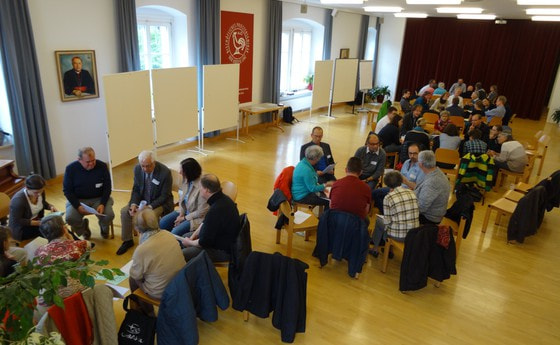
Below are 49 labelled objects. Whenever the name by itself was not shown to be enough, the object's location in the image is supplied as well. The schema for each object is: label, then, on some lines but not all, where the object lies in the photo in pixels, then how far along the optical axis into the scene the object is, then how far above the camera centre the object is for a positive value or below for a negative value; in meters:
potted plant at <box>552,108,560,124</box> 11.87 -1.54
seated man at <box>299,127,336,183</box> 5.29 -1.43
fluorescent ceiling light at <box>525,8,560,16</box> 7.91 +1.07
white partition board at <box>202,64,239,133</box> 7.76 -0.98
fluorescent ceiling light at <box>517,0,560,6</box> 6.41 +1.00
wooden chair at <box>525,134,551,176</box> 6.93 -1.52
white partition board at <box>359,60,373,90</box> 13.39 -0.67
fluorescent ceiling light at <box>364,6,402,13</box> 10.09 +1.18
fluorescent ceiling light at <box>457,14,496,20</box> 10.88 +1.19
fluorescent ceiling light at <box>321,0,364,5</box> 8.17 +1.08
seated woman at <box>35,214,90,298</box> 2.61 -1.42
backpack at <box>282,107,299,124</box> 10.93 -1.74
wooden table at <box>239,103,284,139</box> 9.42 -1.44
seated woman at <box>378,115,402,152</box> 6.68 -1.32
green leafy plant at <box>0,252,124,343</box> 1.51 -0.97
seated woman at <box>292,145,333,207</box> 4.36 -1.41
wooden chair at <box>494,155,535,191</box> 6.30 -1.78
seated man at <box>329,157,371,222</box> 3.84 -1.33
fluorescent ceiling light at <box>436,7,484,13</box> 9.17 +1.15
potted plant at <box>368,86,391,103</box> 14.62 -1.37
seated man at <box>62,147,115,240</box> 4.24 -1.61
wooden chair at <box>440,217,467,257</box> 4.17 -1.78
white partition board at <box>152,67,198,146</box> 6.57 -1.00
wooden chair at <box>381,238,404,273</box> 3.90 -1.91
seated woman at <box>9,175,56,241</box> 3.70 -1.58
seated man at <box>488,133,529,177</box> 6.13 -1.45
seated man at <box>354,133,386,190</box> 5.34 -1.42
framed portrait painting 5.77 -0.50
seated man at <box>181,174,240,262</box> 3.24 -1.44
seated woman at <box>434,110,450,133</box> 7.33 -1.14
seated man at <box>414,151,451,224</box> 4.04 -1.33
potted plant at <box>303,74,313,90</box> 12.54 -0.89
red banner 8.56 +0.06
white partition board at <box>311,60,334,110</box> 10.83 -0.86
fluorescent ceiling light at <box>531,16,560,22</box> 9.59 +1.12
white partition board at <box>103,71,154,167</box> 5.55 -1.03
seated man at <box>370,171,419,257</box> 3.76 -1.42
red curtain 12.78 +0.13
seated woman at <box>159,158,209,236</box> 3.78 -1.48
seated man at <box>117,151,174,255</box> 4.25 -1.59
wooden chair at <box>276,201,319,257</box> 4.02 -1.80
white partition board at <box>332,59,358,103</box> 11.66 -0.78
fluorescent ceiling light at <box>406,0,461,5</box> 7.46 +1.05
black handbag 2.79 -1.96
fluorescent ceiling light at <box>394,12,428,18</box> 11.99 +1.27
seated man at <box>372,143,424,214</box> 4.88 -1.47
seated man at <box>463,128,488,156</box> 5.89 -1.24
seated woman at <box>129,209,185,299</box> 2.80 -1.48
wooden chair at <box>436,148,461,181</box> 6.02 -1.48
